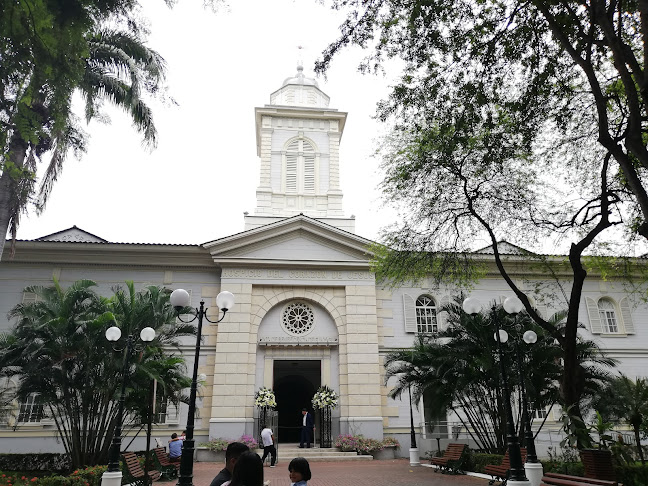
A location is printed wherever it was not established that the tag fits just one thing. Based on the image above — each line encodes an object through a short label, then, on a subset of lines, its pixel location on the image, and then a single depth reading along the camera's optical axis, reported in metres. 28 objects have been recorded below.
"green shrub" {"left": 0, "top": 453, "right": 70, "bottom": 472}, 15.40
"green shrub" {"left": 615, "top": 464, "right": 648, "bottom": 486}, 10.35
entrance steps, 17.36
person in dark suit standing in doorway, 18.67
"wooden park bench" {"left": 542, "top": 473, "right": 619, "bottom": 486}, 8.02
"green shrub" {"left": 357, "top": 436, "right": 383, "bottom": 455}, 18.02
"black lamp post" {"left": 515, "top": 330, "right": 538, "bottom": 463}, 10.01
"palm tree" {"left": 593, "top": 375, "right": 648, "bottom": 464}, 13.79
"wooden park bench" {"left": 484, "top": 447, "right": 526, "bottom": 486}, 11.41
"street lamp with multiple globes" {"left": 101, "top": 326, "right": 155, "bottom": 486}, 9.45
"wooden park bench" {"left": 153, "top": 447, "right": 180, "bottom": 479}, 13.70
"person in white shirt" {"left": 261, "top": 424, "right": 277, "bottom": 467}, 15.48
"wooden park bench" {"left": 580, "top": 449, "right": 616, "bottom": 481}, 9.49
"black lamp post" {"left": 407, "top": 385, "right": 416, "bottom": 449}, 16.70
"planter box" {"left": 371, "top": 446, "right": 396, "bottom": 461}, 18.48
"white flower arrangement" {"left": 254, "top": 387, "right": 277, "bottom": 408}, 18.56
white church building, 19.12
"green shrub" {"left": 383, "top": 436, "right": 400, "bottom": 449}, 18.75
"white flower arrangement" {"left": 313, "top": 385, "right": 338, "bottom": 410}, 19.11
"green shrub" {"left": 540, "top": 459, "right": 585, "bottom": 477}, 12.13
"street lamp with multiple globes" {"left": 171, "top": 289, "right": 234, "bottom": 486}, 7.57
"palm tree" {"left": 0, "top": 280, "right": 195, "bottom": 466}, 13.54
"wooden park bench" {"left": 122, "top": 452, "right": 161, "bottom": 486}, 11.20
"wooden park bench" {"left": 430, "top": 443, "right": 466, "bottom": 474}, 14.07
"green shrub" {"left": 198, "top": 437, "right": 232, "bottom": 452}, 17.75
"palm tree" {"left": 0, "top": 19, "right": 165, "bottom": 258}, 5.65
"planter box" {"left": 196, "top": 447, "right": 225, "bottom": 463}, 17.80
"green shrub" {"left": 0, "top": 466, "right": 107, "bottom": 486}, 10.45
